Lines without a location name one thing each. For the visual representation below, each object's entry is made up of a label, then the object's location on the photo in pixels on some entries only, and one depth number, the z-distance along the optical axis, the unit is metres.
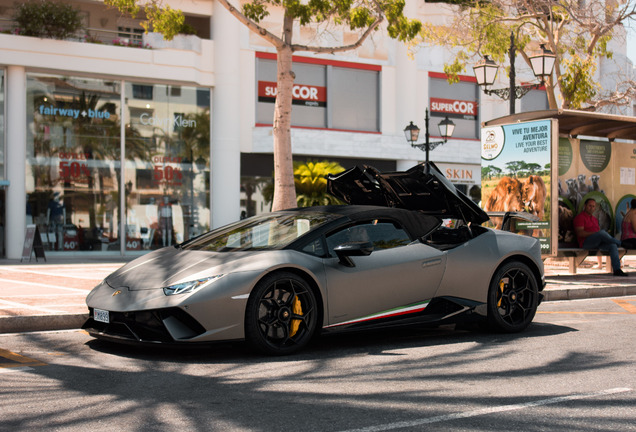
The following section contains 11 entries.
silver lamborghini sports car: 5.91
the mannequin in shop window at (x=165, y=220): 24.88
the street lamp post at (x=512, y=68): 16.58
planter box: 24.34
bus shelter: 13.02
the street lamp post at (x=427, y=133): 20.33
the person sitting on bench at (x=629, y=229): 14.62
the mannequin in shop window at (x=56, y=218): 23.14
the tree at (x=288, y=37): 13.13
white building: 22.95
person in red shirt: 13.95
